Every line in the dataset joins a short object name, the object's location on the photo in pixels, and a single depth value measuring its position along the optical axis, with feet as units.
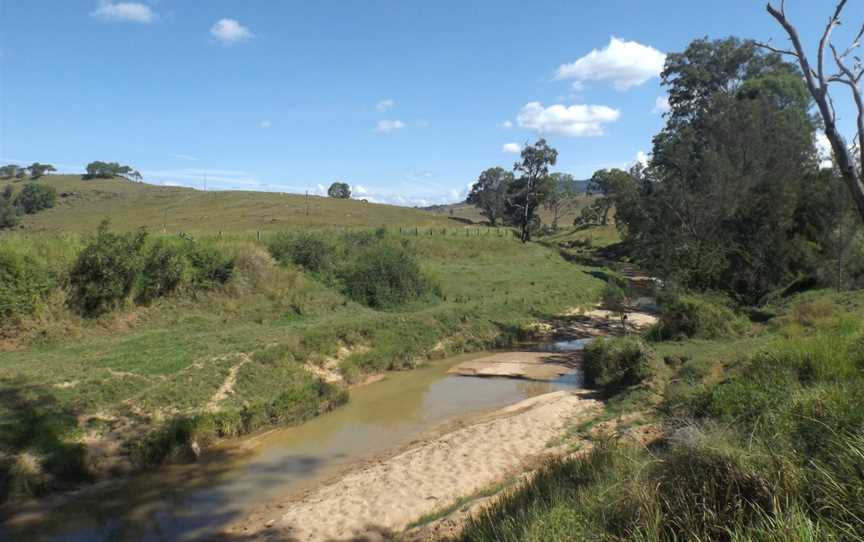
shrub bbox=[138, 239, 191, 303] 69.21
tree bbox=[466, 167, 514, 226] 340.63
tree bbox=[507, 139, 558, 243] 230.27
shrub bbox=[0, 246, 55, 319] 55.88
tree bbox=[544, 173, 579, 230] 256.01
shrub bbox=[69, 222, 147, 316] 63.00
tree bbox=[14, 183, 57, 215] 242.58
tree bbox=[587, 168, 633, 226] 278.40
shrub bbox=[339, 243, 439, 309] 95.61
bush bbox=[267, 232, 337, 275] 95.81
